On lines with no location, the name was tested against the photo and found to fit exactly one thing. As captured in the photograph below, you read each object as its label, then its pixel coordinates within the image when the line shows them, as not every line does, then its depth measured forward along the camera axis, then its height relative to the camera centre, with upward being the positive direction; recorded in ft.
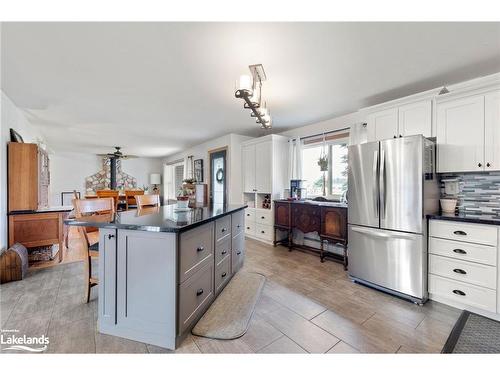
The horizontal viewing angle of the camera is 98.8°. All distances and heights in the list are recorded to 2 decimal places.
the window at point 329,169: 12.41 +1.12
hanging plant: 12.87 +1.42
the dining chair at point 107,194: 17.74 -0.64
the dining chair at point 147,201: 9.33 -0.66
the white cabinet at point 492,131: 6.75 +1.80
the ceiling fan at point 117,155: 21.26 +3.16
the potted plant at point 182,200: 7.75 -0.51
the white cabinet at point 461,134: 7.08 +1.81
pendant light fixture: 5.91 +2.78
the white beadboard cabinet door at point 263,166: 14.12 +1.38
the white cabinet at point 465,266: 6.30 -2.48
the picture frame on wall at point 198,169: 20.69 +1.72
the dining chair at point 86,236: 6.70 -1.53
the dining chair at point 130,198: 19.56 -1.10
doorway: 17.74 +1.00
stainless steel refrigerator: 7.21 -0.88
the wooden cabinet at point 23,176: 9.78 +0.48
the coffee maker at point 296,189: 13.76 -0.16
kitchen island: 4.91 -2.18
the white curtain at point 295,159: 14.44 +1.87
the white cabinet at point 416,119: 8.06 +2.65
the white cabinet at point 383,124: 8.87 +2.67
